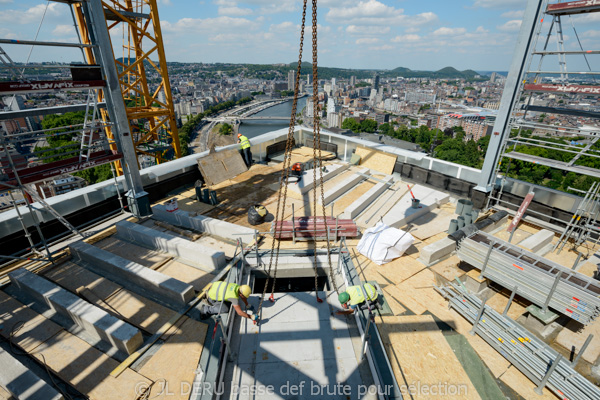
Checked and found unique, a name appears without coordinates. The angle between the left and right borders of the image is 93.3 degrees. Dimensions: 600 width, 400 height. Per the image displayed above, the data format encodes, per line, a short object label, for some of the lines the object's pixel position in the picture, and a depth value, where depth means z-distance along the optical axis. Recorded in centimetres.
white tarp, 914
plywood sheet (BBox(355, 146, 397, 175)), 1530
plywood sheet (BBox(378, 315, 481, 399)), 590
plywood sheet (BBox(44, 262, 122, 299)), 788
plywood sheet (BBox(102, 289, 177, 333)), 699
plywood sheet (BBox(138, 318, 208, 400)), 561
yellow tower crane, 1891
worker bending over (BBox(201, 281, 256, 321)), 684
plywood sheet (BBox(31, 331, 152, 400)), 548
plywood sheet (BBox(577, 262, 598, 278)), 901
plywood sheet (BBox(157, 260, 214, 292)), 827
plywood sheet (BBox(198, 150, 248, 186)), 1420
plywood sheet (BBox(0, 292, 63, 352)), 643
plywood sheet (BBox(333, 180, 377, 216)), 1240
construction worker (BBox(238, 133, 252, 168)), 1560
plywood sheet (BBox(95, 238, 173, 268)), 902
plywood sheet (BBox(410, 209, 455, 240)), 1088
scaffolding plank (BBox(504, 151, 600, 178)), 955
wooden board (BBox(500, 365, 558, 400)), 570
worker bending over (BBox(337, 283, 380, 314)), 706
